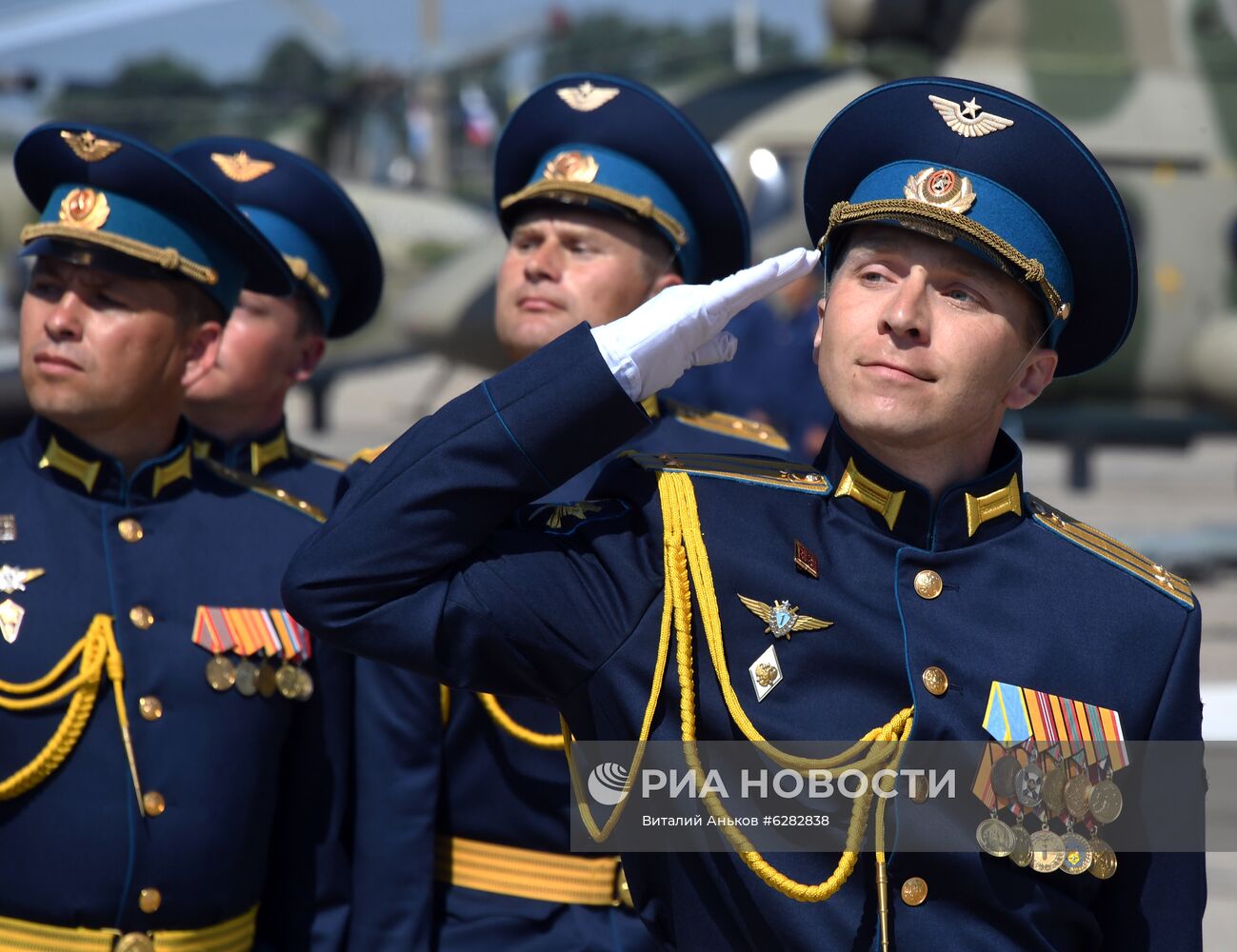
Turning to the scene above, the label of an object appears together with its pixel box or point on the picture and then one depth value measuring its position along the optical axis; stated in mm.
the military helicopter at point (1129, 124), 20203
